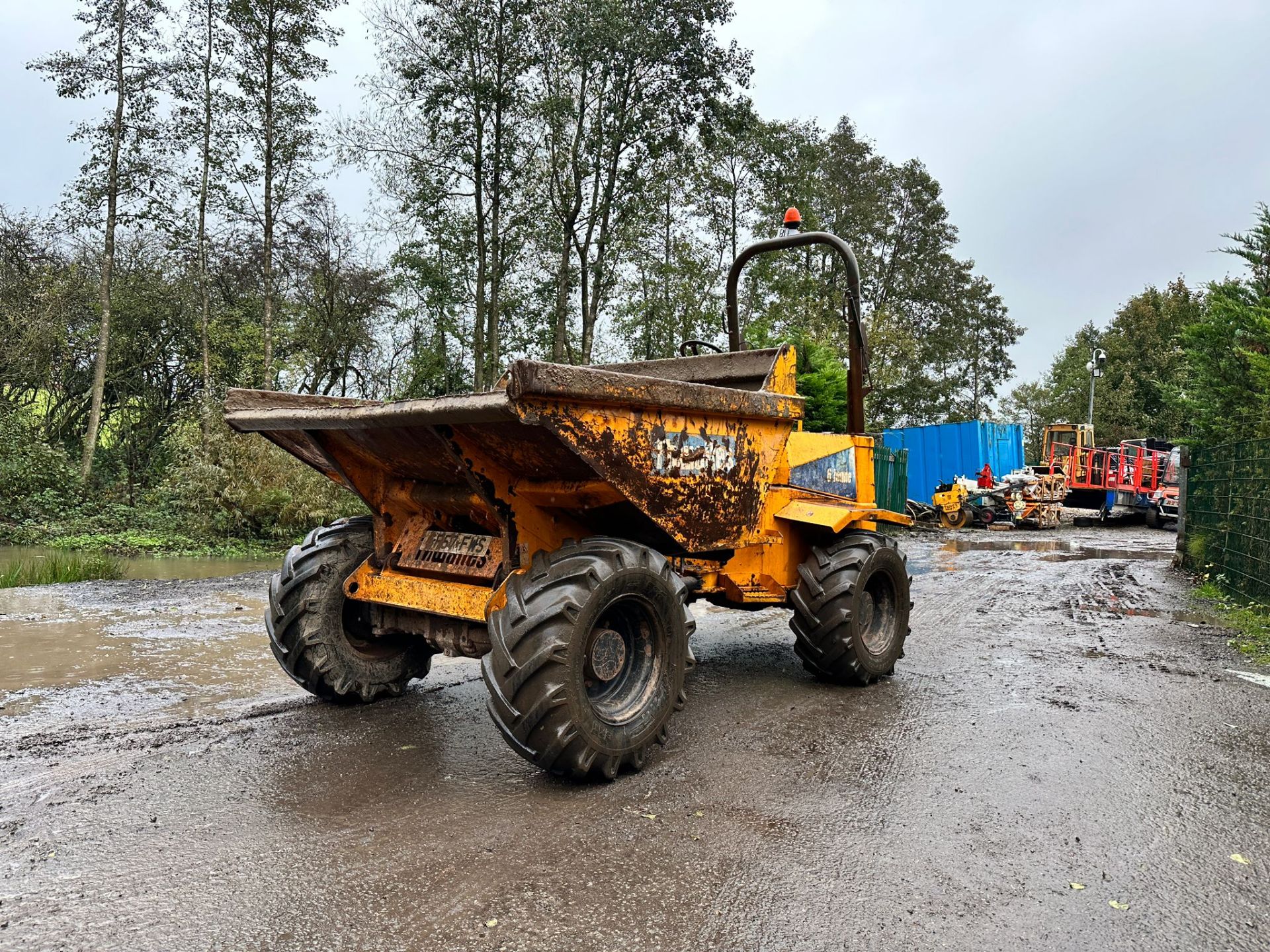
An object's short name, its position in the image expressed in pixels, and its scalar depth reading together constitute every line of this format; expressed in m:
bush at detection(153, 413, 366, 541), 14.30
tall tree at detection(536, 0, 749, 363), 19.23
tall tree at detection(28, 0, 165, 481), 18.88
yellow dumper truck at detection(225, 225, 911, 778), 3.39
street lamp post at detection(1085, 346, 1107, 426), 27.97
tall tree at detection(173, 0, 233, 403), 19.06
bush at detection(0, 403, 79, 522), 17.11
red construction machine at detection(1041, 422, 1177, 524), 22.77
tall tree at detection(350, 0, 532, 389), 18.70
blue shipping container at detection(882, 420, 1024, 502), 25.78
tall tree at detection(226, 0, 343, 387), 18.77
